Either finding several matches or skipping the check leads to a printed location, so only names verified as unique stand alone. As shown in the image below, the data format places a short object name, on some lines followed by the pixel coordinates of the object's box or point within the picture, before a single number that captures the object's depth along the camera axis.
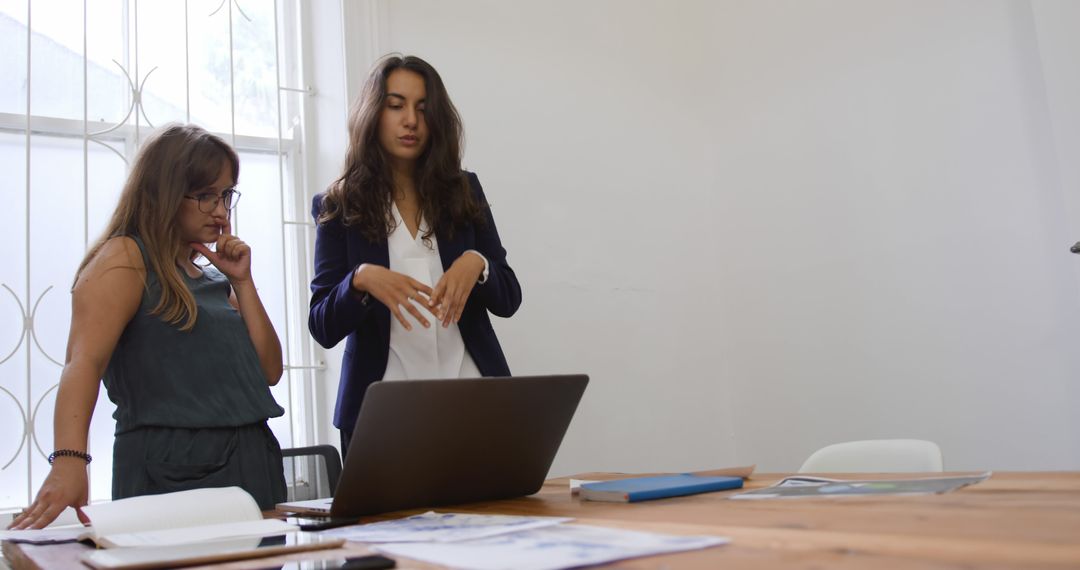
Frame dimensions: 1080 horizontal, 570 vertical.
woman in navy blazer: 1.75
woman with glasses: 1.55
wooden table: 0.59
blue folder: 1.13
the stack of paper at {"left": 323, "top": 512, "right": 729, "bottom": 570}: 0.67
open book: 0.94
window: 2.48
